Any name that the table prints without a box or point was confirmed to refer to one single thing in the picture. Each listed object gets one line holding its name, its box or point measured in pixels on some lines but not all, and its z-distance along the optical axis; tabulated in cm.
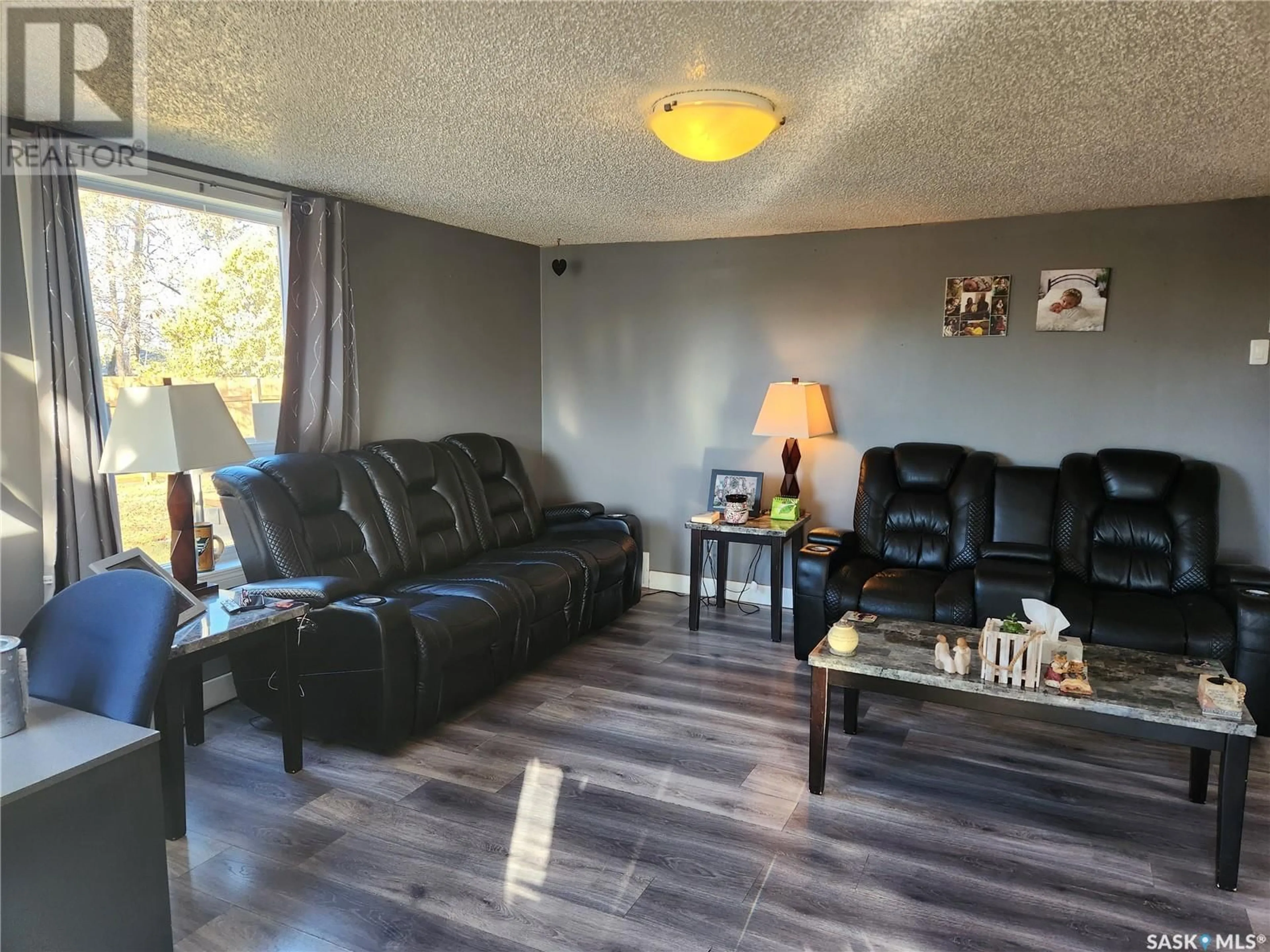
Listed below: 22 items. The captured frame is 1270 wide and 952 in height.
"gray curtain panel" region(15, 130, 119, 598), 282
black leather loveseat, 339
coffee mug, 311
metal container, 163
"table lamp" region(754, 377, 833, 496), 460
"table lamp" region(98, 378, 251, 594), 272
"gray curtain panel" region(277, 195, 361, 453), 381
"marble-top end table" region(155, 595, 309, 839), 246
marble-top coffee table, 230
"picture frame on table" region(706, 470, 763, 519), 506
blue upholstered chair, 179
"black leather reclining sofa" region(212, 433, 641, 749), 305
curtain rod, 280
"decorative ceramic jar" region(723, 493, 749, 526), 466
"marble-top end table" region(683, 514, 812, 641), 446
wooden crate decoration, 263
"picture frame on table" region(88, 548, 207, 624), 252
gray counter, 148
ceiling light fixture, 248
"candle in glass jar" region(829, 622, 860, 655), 285
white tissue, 273
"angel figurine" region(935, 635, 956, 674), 273
